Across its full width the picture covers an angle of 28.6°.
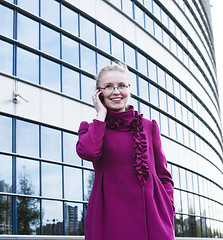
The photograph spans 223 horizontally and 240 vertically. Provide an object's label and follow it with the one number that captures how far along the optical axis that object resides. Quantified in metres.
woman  2.56
